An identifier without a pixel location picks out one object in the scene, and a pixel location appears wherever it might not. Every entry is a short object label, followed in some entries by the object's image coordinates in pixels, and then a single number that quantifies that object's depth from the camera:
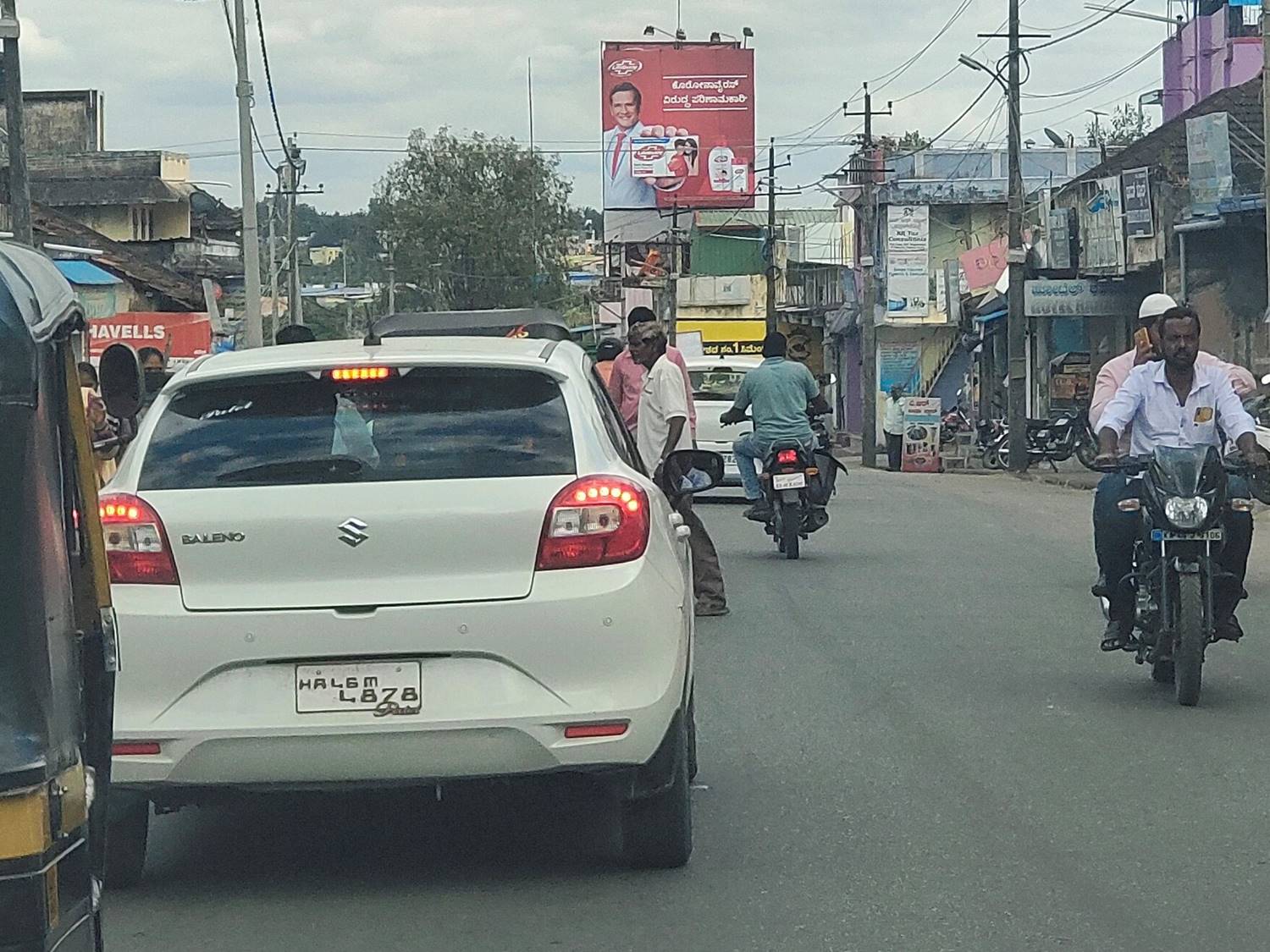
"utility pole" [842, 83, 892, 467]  45.22
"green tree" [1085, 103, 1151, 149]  87.56
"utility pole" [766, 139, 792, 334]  68.81
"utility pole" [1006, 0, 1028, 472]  36.84
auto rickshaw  3.36
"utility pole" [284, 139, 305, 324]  54.72
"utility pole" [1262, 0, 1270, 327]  22.42
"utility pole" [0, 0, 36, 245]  20.23
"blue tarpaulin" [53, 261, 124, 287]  35.22
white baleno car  5.72
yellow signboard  77.31
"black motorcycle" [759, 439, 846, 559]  16.05
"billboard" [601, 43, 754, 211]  77.06
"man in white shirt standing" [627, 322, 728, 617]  12.55
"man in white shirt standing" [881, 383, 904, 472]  38.84
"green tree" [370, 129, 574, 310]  89.06
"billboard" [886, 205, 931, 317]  58.81
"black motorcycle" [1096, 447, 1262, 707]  8.98
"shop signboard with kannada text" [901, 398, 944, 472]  38.34
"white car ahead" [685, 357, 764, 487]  24.19
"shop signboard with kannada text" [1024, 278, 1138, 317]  39.19
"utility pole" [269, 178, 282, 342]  55.12
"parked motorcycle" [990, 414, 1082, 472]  37.03
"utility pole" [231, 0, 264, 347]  33.41
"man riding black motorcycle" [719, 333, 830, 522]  15.72
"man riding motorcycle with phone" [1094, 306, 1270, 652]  9.31
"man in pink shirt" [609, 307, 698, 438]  13.30
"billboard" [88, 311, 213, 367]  34.91
